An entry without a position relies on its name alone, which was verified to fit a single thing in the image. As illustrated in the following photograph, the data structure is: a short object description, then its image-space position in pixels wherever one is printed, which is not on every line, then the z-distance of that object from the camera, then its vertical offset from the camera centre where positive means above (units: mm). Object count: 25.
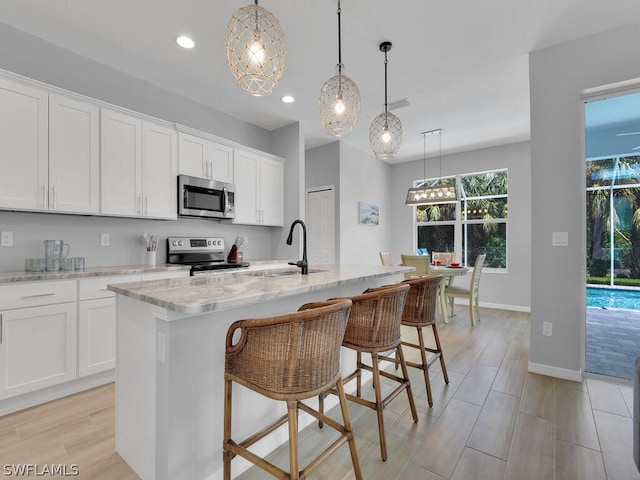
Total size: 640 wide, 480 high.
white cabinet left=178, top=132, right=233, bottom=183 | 3486 +1009
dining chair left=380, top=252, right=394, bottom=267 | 5221 -273
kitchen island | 1300 -597
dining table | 4473 -447
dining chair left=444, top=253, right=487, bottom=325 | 4461 -701
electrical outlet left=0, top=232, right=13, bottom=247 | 2477 +45
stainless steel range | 3367 -126
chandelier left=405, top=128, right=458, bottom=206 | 4703 +754
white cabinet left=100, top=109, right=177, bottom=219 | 2869 +761
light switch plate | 2709 +22
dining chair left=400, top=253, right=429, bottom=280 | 4465 -301
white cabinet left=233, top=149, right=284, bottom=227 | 4098 +755
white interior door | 5492 +333
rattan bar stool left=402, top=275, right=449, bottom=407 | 2220 -463
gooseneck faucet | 2230 -166
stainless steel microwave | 3424 +535
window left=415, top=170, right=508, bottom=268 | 5629 +403
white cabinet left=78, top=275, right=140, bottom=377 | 2451 -662
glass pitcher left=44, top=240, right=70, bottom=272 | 2496 -80
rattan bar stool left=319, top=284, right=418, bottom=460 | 1683 -479
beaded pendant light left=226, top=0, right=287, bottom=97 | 1504 +967
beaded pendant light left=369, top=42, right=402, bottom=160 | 2641 +939
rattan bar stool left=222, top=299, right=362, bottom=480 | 1162 -480
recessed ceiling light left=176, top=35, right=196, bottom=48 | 2654 +1753
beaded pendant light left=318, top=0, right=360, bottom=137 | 2152 +976
